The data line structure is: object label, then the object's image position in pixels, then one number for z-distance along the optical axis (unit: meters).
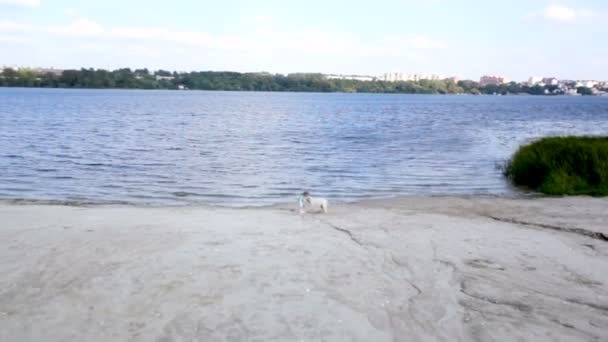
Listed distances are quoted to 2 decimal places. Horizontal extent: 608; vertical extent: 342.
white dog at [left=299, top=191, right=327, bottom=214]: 14.88
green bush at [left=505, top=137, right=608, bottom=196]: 18.94
